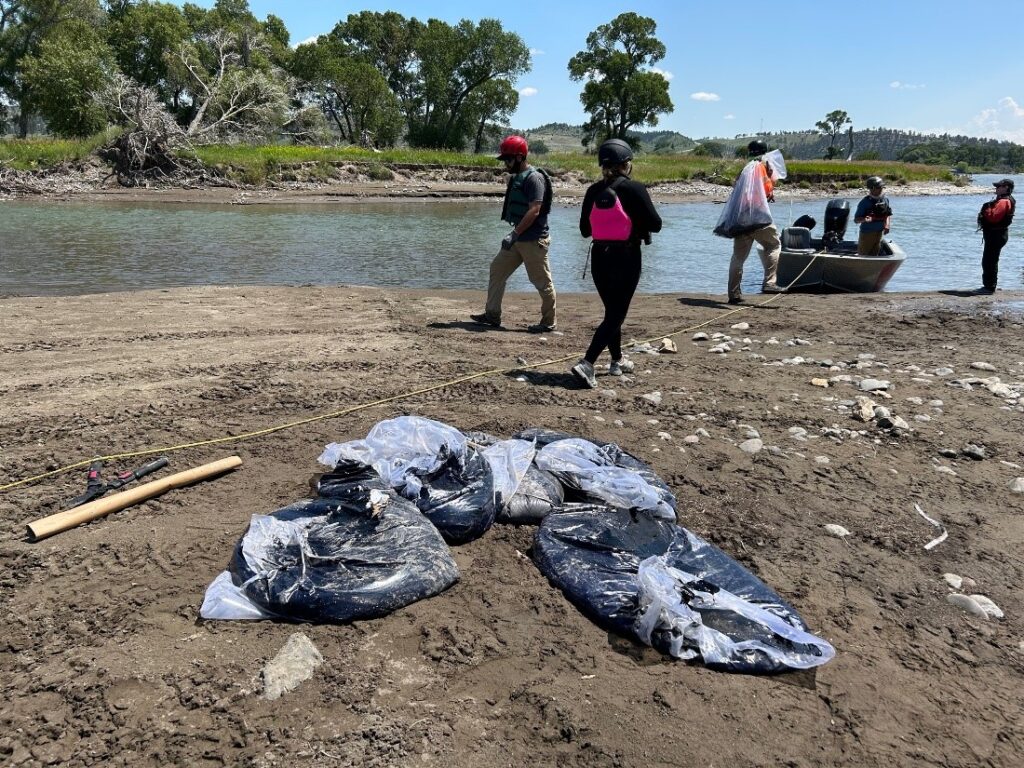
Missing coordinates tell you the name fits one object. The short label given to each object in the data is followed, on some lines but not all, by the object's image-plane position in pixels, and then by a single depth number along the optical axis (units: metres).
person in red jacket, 10.39
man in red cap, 7.06
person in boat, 10.88
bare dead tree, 33.72
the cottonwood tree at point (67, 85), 33.69
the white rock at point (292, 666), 2.39
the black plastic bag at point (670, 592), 2.63
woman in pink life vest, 5.33
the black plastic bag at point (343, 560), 2.72
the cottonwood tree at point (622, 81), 60.69
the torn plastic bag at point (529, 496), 3.52
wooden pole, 3.19
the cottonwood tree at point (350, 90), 49.81
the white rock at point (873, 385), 5.70
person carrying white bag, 9.62
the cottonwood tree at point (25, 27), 41.47
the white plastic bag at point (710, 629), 2.61
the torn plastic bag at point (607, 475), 3.48
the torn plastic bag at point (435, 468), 3.34
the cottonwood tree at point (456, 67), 53.53
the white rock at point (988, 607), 3.03
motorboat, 10.92
